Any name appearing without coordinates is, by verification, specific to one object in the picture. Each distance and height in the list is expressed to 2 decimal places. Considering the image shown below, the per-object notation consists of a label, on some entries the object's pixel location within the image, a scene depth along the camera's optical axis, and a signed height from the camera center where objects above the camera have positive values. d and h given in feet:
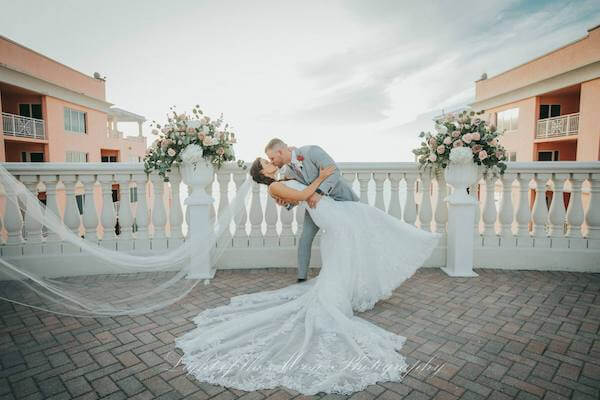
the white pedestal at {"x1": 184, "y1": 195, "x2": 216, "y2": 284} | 14.61 -2.66
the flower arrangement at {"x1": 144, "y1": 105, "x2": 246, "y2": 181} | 14.79 +1.25
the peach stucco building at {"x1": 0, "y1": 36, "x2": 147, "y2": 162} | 64.13 +13.58
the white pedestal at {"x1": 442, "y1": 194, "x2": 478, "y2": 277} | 16.01 -2.95
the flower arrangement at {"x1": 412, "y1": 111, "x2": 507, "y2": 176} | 14.99 +1.26
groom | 12.71 +0.19
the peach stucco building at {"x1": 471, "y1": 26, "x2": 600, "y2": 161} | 63.36 +14.62
